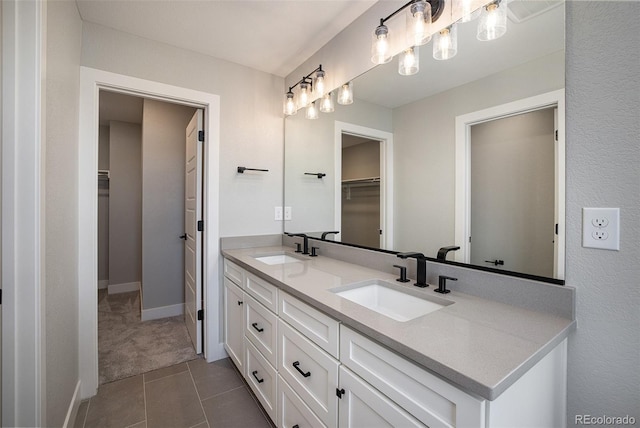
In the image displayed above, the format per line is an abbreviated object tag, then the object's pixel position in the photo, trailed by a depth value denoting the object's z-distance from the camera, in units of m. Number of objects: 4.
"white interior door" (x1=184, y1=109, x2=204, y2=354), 2.32
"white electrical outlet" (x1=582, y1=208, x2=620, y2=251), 0.84
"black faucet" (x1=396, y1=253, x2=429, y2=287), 1.28
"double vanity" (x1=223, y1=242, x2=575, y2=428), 0.68
